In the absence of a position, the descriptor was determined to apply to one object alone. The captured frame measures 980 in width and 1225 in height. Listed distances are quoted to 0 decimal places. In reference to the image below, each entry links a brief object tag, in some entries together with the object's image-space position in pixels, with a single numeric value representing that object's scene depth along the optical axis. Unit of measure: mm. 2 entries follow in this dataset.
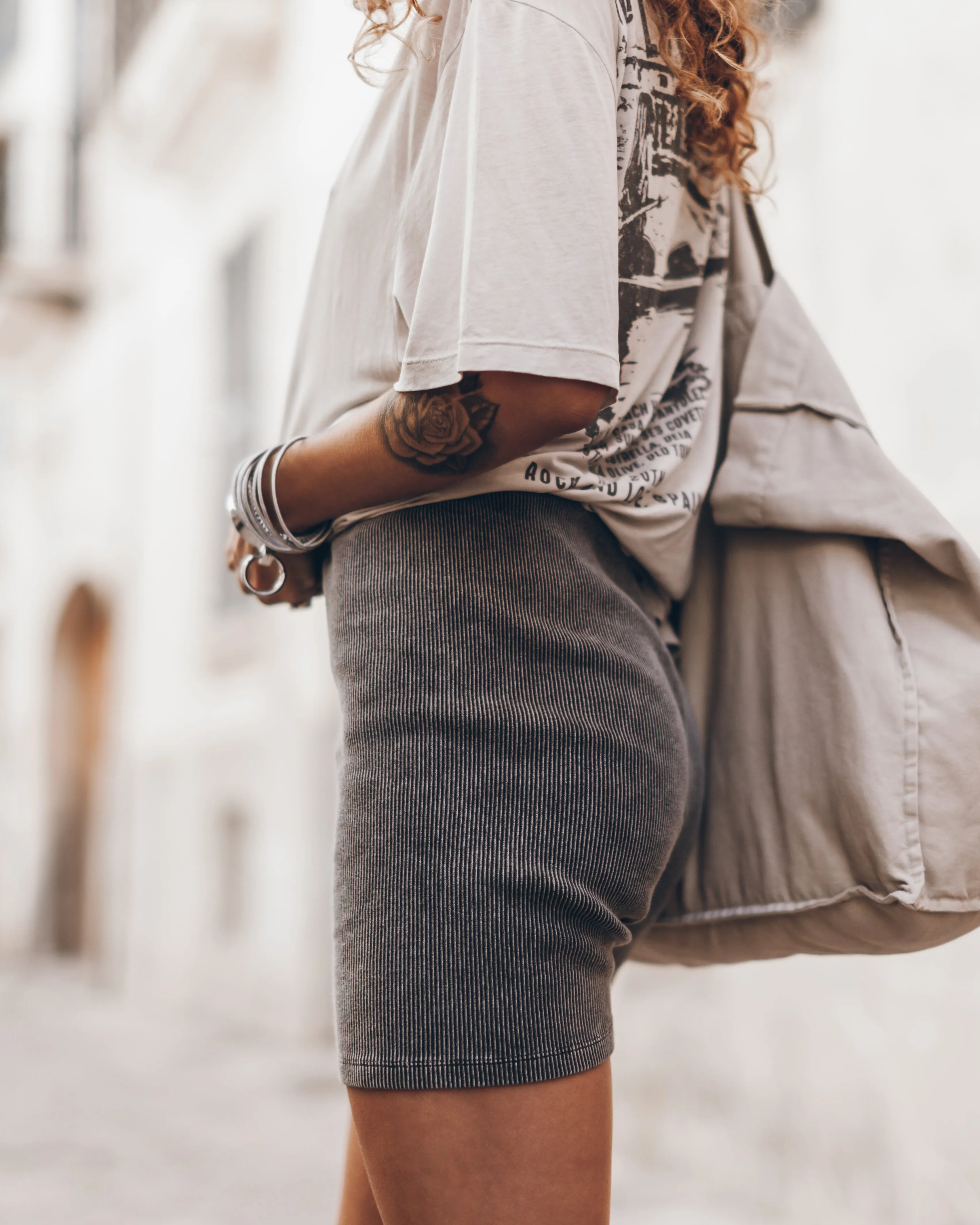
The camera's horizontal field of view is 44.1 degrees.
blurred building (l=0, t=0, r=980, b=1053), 2844
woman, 893
